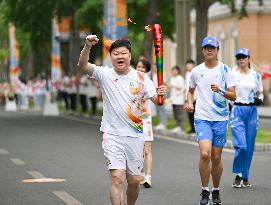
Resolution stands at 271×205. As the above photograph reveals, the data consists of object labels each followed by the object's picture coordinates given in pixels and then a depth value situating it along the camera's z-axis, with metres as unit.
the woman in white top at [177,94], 25.86
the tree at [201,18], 29.92
